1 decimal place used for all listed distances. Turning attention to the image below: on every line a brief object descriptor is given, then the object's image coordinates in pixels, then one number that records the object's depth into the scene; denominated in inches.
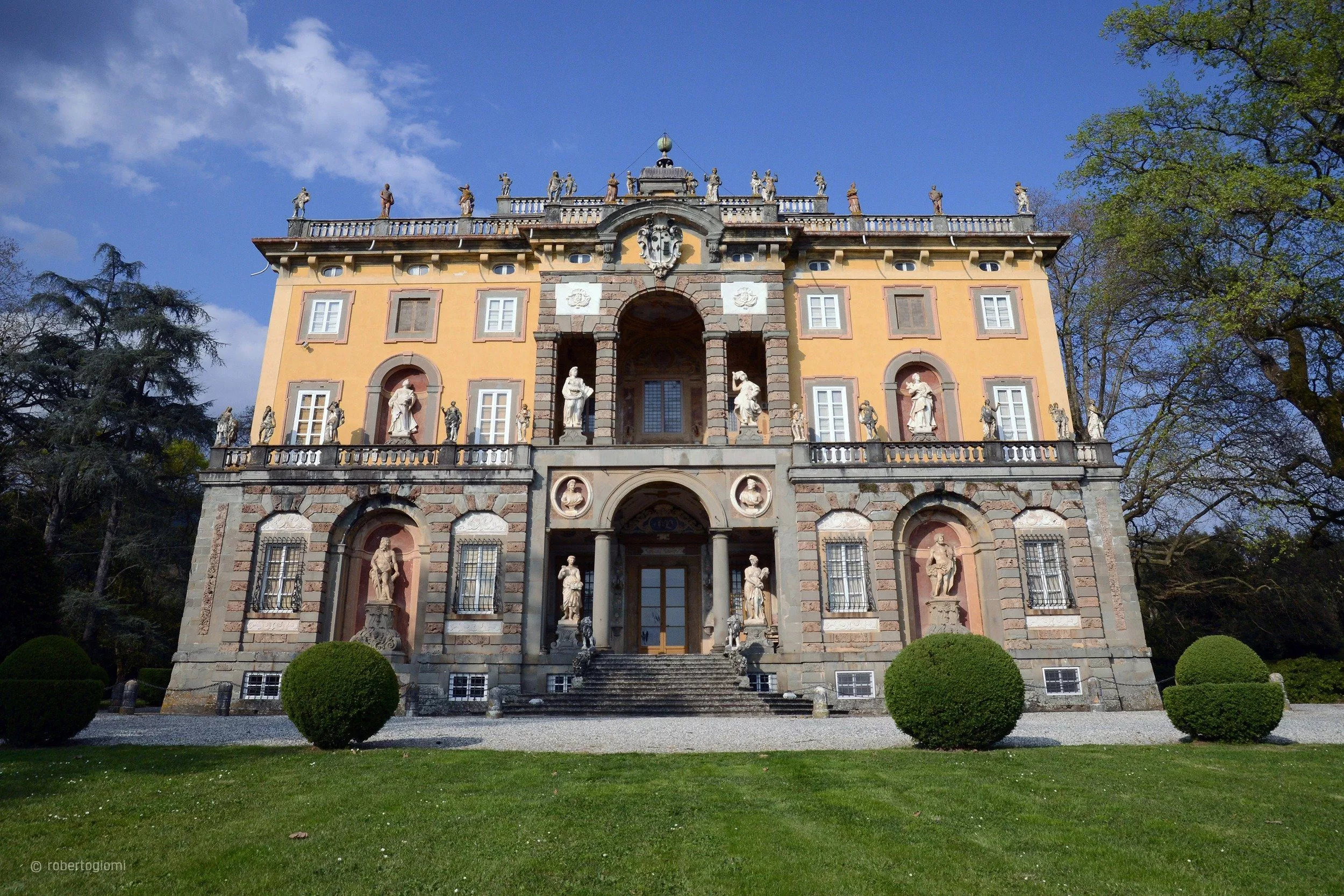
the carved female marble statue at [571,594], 921.5
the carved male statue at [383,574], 940.0
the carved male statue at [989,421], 989.2
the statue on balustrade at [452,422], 984.9
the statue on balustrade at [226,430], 992.9
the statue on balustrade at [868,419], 989.2
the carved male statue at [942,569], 922.7
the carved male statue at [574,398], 1006.4
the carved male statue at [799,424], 978.7
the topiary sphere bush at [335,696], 498.6
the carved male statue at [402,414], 1013.8
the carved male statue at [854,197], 1172.5
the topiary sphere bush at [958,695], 475.8
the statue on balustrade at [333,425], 1008.5
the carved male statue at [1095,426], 986.7
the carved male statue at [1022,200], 1117.7
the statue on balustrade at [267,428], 995.9
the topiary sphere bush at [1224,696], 514.9
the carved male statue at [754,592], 924.6
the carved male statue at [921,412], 1013.8
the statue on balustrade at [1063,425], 984.9
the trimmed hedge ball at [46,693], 549.0
